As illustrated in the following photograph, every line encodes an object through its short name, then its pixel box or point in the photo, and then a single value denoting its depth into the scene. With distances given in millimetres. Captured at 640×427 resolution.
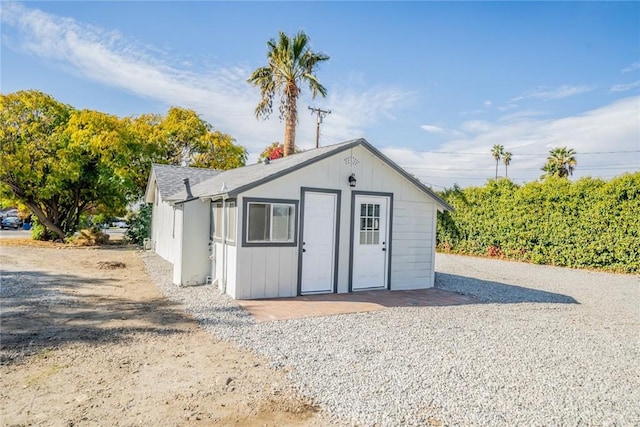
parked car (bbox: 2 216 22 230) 28578
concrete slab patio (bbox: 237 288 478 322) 6621
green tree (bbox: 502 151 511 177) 43212
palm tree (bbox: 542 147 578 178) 30953
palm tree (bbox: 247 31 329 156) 19781
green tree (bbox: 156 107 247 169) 22766
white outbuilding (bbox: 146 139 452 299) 7594
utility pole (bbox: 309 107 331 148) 21869
